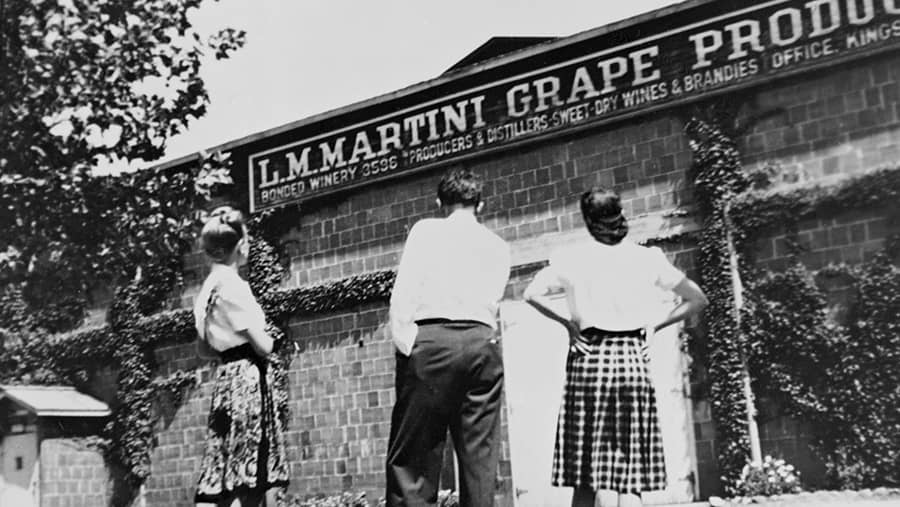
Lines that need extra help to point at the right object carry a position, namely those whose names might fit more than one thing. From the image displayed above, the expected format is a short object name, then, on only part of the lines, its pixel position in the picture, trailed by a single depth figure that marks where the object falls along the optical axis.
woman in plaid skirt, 3.25
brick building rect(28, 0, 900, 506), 5.93
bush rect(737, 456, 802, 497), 5.91
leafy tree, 6.26
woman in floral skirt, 3.54
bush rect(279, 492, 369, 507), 7.77
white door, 7.02
